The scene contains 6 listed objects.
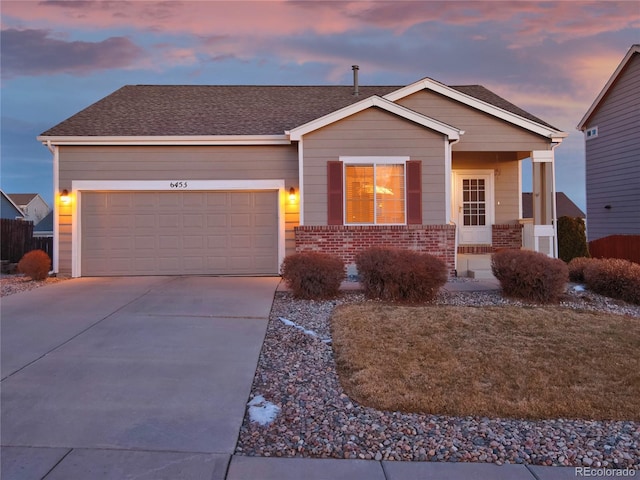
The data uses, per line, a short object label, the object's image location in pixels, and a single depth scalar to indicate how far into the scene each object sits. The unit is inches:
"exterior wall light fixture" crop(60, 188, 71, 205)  485.1
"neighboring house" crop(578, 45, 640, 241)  613.6
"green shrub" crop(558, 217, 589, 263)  589.4
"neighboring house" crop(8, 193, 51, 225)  2003.0
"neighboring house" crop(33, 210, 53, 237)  1161.9
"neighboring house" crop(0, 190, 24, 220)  1566.2
